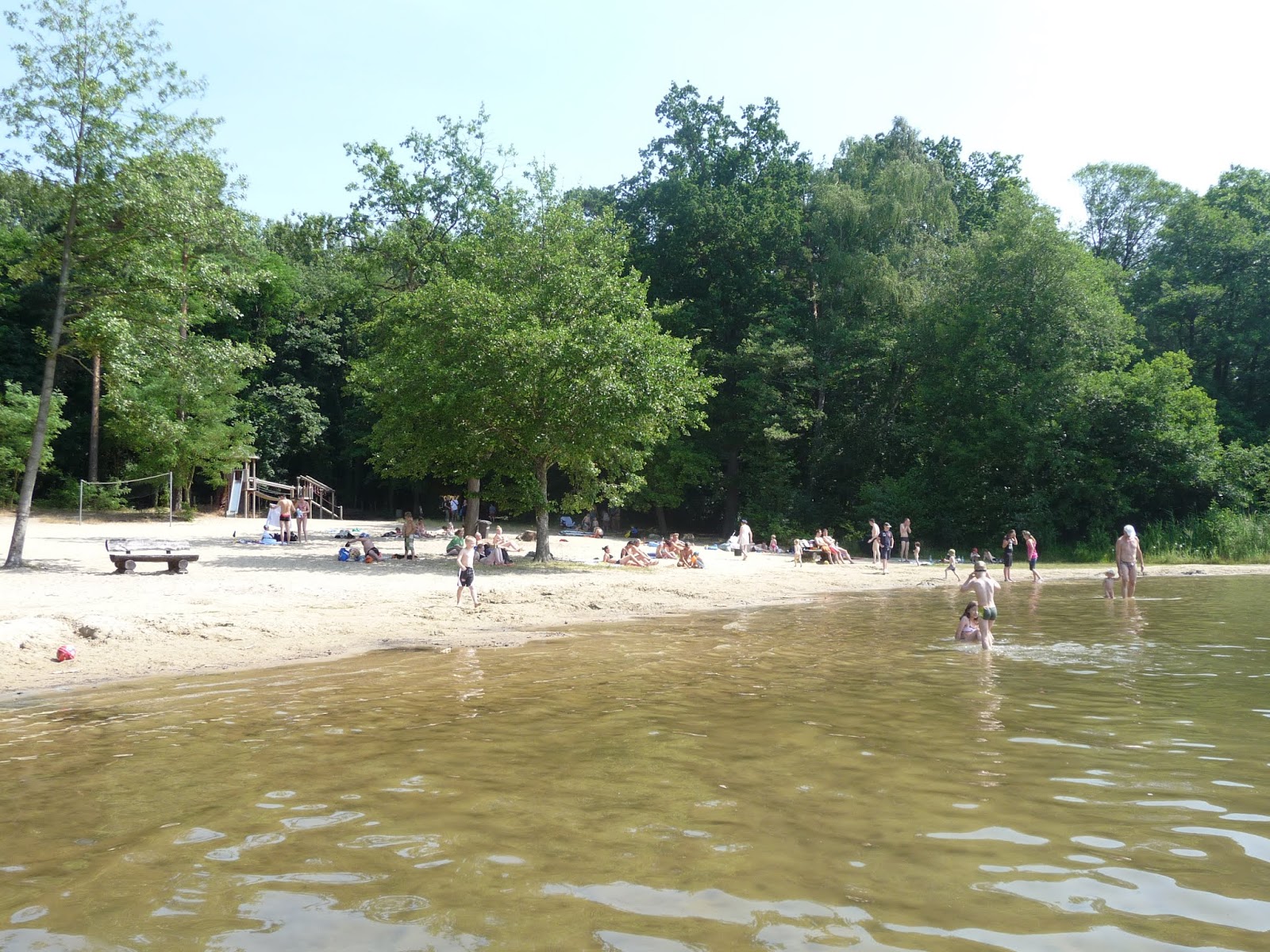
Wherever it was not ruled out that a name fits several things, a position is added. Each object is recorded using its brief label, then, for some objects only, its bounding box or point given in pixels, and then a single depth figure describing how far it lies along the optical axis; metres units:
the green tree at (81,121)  20.95
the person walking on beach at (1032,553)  28.59
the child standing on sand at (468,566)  17.88
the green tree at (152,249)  21.56
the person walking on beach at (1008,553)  28.75
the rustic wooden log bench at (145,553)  20.16
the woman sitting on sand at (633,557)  28.69
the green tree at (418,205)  35.16
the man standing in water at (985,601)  14.58
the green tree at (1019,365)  38.16
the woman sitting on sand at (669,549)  30.36
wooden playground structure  40.72
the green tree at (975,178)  51.31
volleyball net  41.88
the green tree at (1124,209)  51.12
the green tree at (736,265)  44.03
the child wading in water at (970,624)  15.14
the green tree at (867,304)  43.72
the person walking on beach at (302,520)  32.09
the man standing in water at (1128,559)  22.95
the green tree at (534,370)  25.52
